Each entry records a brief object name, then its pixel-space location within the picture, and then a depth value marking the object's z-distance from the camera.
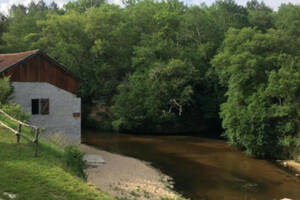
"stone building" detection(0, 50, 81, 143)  20.27
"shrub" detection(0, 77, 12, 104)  18.70
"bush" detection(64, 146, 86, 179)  12.79
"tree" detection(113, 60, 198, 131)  34.59
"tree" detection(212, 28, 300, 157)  24.20
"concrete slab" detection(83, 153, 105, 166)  19.92
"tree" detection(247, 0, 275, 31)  41.19
